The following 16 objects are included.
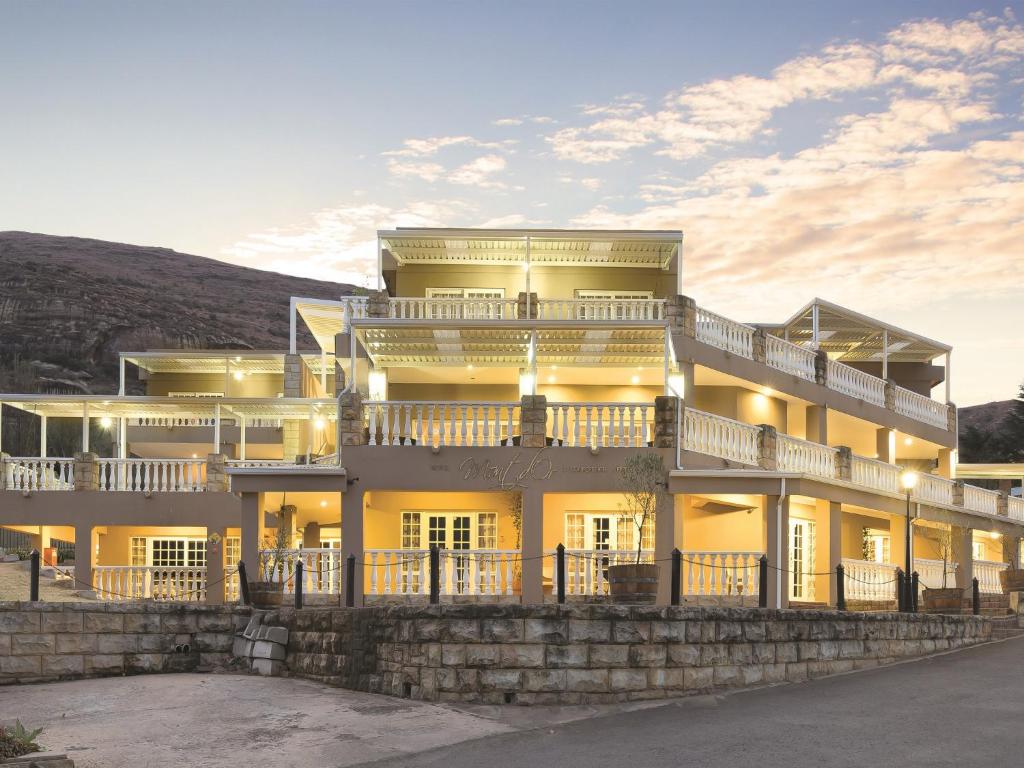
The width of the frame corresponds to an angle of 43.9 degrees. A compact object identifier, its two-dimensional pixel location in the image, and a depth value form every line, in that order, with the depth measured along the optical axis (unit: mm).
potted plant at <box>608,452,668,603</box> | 24109
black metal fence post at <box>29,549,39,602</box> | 20547
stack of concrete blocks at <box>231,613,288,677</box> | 19812
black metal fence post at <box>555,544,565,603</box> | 19219
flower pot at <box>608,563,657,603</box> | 19125
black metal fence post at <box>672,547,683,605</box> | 18588
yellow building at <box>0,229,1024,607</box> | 24672
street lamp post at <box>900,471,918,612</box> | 24141
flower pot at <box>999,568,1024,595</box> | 32406
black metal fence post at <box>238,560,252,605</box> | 21688
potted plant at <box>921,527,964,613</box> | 26328
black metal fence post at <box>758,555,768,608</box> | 19916
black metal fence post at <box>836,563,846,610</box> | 21264
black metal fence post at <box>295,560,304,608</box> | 20422
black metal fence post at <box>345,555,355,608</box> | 20531
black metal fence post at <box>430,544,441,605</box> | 19344
